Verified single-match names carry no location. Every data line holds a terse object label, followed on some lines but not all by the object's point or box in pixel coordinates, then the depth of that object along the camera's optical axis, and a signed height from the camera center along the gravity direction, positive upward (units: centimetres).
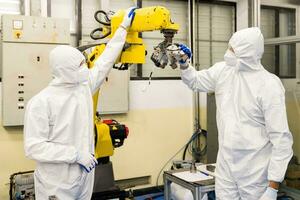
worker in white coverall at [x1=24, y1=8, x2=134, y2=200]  186 -20
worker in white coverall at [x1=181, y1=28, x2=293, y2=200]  187 -18
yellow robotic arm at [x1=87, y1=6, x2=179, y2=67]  207 +45
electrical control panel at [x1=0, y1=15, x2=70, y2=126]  312 +38
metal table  265 -72
